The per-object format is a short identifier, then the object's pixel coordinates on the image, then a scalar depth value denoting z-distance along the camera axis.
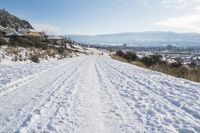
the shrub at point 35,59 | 15.86
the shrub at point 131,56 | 33.01
